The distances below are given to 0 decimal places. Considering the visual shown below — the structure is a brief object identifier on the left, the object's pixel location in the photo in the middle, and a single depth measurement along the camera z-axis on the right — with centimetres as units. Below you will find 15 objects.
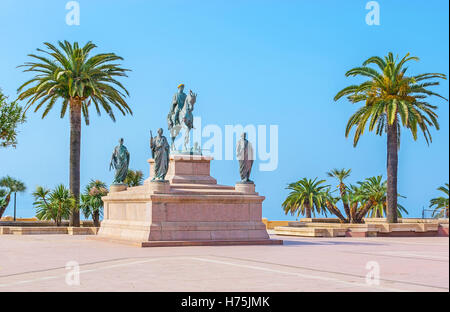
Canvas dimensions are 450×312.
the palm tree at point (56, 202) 3472
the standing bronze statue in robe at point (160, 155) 2155
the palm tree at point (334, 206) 4540
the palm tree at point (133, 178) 3831
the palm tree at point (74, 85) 3612
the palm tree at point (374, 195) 4784
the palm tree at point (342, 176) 5167
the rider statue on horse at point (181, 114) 2534
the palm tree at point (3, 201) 4222
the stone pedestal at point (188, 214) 2120
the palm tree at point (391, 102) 3578
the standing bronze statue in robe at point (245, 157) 2323
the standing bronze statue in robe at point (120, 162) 2684
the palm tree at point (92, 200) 3503
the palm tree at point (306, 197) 5766
